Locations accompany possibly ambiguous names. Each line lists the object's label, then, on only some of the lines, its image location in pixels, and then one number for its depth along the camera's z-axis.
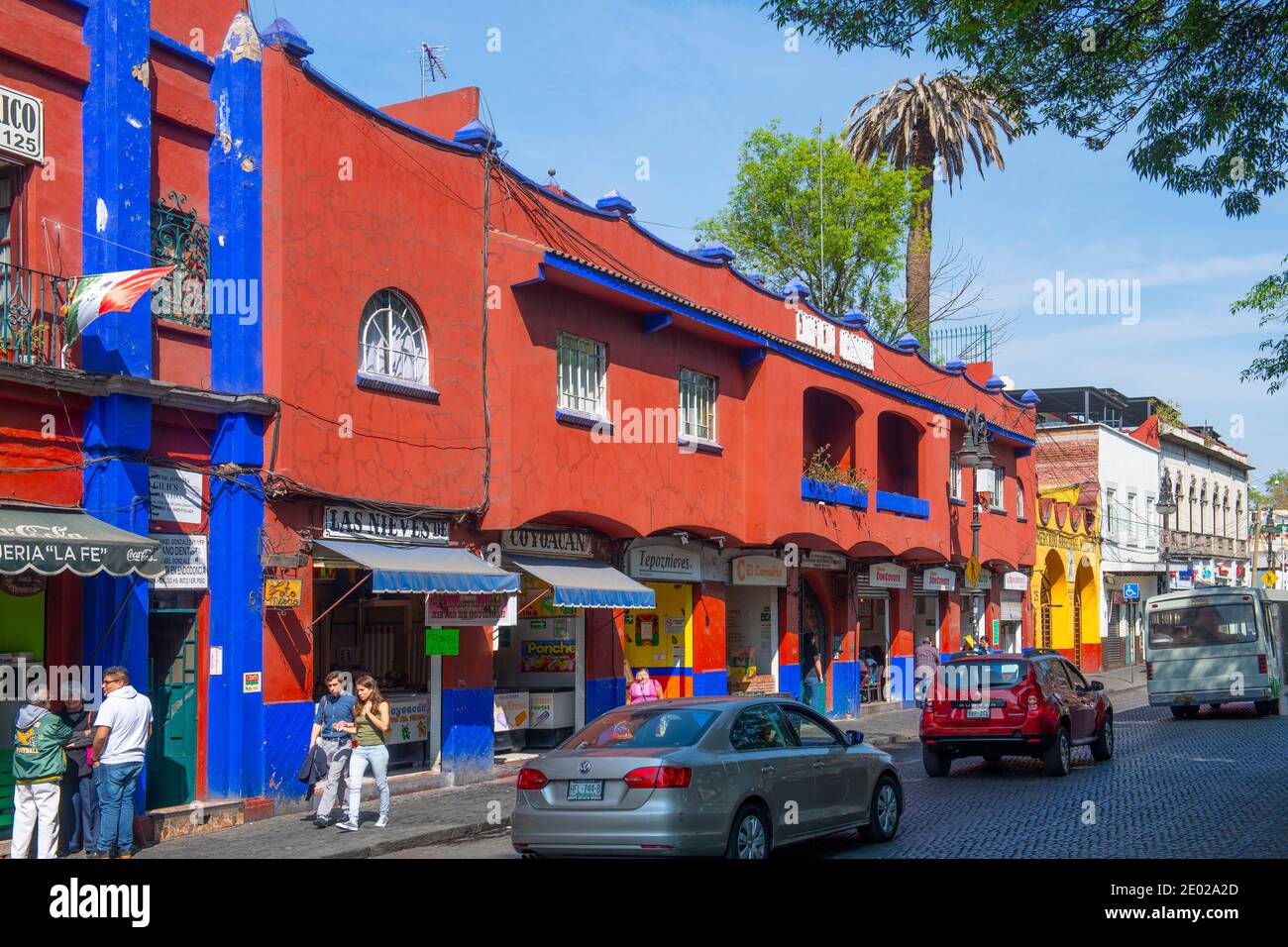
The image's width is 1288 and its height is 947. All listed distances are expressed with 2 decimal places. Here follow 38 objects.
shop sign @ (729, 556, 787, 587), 25.19
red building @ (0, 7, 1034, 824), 13.99
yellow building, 44.44
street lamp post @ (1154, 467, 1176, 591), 45.12
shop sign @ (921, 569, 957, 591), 33.94
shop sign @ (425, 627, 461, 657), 17.23
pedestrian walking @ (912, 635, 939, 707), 29.17
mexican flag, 13.04
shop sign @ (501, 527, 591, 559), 19.28
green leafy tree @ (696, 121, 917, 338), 39.38
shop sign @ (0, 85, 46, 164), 13.38
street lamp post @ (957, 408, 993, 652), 30.83
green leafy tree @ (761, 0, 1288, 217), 13.00
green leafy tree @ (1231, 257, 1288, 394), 18.78
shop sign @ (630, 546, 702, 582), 22.06
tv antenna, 22.44
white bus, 27.84
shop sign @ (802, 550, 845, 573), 28.25
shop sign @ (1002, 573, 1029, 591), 39.61
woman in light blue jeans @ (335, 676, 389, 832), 14.05
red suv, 17.67
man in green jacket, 12.00
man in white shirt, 12.20
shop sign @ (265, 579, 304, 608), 15.15
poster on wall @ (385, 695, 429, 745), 17.31
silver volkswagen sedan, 10.05
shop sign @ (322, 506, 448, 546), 16.19
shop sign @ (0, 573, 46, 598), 13.15
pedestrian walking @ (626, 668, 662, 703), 19.69
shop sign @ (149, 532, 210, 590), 14.49
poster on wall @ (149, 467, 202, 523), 14.45
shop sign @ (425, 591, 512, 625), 17.44
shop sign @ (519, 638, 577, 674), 21.00
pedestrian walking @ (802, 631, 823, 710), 27.53
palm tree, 39.81
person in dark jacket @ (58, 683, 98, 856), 12.64
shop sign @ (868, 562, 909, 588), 31.17
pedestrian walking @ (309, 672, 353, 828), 14.16
